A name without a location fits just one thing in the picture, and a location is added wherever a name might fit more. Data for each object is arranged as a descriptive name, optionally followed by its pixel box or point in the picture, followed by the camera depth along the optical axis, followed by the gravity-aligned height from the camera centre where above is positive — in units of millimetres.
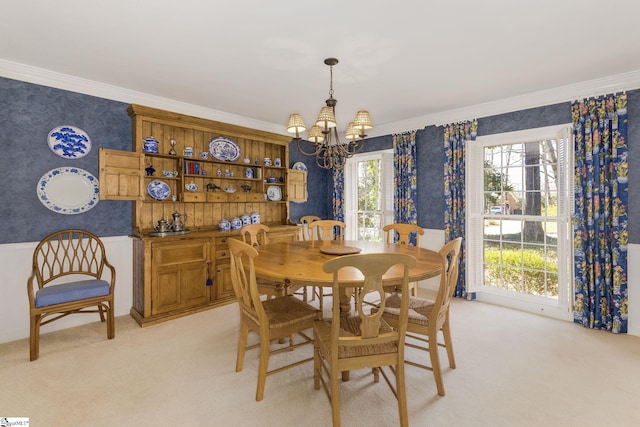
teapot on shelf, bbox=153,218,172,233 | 3522 -124
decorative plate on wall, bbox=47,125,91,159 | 3035 +782
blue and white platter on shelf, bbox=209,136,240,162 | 4207 +954
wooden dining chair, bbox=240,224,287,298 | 2820 -650
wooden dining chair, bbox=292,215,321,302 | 5057 -134
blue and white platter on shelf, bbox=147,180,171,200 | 3658 +325
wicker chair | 2568 -629
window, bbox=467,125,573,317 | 3479 -68
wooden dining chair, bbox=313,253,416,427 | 1594 -725
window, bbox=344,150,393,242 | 5086 +358
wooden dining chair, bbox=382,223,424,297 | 3263 -201
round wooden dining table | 1835 -371
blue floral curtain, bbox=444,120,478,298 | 4055 +425
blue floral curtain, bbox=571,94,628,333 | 3025 -9
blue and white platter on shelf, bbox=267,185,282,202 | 4941 +366
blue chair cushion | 2588 -681
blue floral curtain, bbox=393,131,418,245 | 4543 +547
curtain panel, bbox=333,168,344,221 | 5598 +367
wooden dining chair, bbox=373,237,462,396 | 2041 -741
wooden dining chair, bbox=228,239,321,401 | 2000 -731
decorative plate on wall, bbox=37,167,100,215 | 3012 +275
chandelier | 2410 +752
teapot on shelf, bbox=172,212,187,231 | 3676 -91
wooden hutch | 3291 +217
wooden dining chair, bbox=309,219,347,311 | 3697 -133
